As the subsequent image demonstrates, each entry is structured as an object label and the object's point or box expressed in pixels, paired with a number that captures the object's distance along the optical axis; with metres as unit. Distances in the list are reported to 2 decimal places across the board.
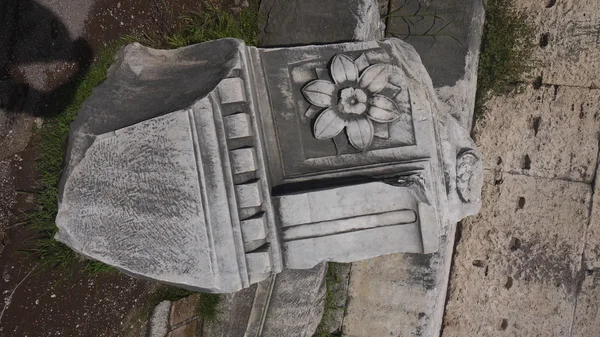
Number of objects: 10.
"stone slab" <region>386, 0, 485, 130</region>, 3.06
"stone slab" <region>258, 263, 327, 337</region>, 3.27
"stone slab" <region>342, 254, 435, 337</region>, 3.24
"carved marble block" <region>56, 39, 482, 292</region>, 2.08
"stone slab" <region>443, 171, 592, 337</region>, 3.01
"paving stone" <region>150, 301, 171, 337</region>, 3.00
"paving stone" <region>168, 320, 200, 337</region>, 3.09
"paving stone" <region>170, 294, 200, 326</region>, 3.08
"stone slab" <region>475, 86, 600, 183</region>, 2.96
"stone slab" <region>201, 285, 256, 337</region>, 3.21
